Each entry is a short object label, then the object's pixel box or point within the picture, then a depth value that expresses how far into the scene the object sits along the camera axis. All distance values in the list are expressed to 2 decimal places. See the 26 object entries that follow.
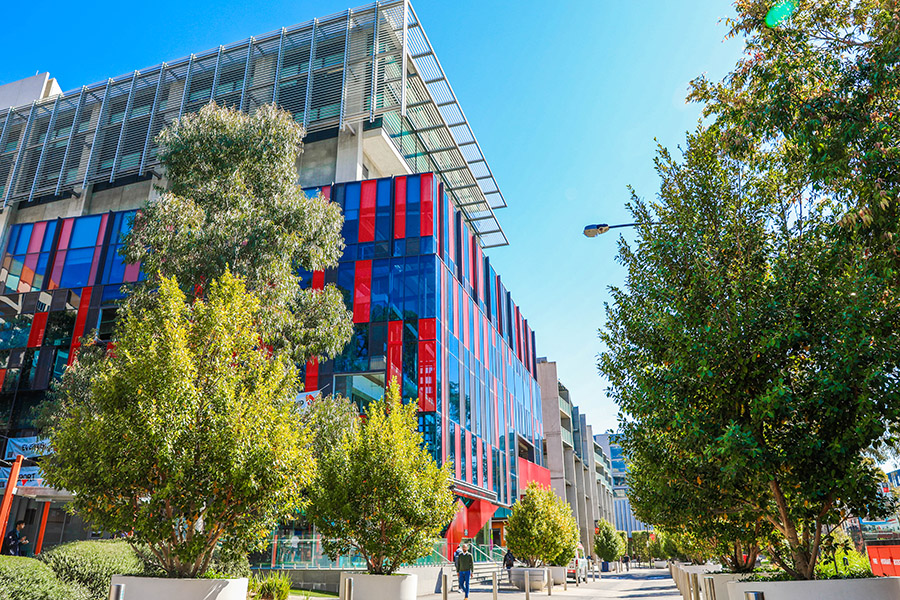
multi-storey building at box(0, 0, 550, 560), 31.92
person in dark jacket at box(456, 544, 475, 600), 20.06
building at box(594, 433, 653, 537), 169.38
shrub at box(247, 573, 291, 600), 15.57
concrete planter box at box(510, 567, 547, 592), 27.39
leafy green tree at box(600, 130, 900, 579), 7.90
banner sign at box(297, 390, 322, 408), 29.03
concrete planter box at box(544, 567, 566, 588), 30.34
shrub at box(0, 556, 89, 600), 10.04
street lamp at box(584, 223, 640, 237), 11.97
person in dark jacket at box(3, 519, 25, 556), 24.30
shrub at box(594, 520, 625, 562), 60.72
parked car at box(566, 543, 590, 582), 36.14
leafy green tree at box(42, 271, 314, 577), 9.65
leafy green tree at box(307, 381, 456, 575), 15.20
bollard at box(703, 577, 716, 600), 11.41
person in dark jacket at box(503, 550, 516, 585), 29.38
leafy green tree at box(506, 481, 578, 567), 29.06
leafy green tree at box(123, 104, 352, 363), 17.03
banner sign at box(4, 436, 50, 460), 32.59
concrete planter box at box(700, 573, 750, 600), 13.00
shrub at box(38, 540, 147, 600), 12.27
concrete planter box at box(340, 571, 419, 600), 14.30
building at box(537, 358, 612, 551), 65.68
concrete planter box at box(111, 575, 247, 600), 8.89
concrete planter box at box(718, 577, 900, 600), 7.60
